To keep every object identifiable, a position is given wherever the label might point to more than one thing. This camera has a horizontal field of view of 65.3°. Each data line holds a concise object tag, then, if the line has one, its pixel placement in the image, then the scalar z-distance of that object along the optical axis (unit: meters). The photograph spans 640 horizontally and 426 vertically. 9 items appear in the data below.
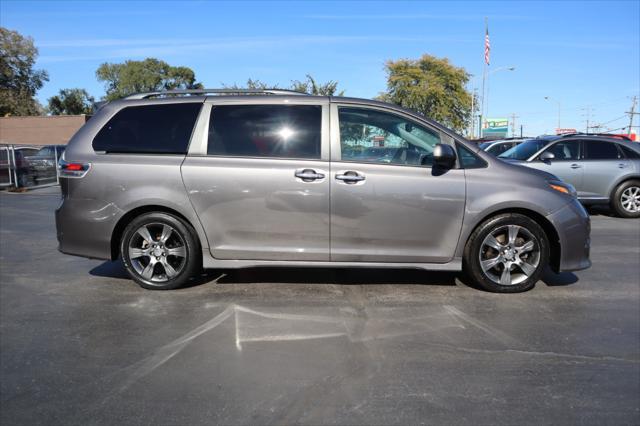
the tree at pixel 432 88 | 44.09
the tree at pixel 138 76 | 74.94
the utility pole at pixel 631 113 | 85.45
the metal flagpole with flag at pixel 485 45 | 47.07
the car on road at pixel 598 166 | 10.18
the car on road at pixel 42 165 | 17.56
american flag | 47.19
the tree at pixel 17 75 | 53.53
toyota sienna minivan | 4.71
